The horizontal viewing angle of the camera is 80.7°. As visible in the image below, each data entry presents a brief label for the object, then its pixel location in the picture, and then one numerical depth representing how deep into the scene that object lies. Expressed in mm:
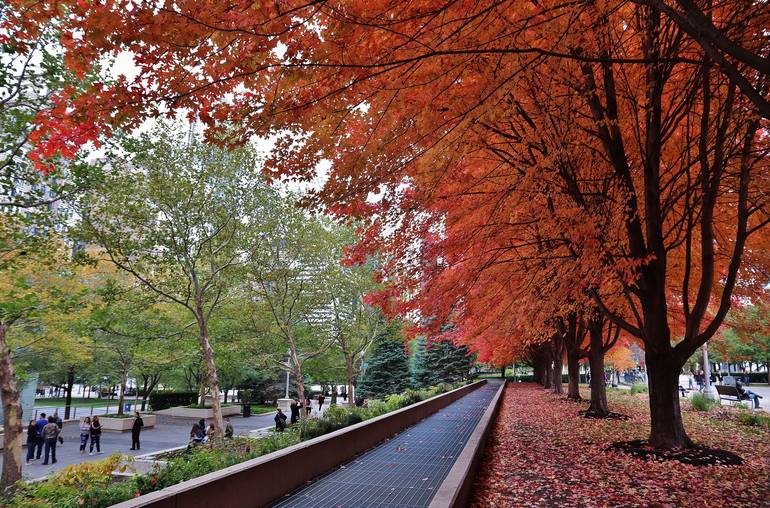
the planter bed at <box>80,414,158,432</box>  23984
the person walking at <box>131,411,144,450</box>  18172
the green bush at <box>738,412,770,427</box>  13828
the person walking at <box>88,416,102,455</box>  17000
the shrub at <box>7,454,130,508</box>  5145
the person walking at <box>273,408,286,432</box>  20208
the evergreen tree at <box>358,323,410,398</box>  39094
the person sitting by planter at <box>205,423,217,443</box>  14648
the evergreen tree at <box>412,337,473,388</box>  43562
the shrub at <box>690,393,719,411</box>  18438
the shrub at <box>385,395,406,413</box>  15328
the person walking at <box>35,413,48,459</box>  15938
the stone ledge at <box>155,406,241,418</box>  29269
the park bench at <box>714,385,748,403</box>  22844
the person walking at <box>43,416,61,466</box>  15578
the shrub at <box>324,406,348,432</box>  10797
